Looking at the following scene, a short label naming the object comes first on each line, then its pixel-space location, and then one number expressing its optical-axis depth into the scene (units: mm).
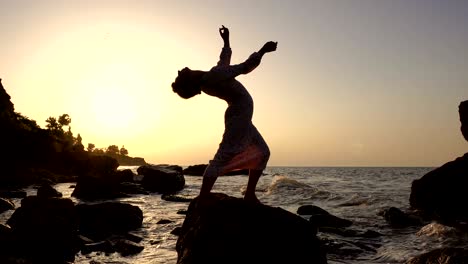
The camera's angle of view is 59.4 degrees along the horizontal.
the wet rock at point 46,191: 22123
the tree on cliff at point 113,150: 182800
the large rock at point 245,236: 6066
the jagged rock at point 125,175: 36781
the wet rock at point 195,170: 70812
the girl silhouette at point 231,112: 6086
